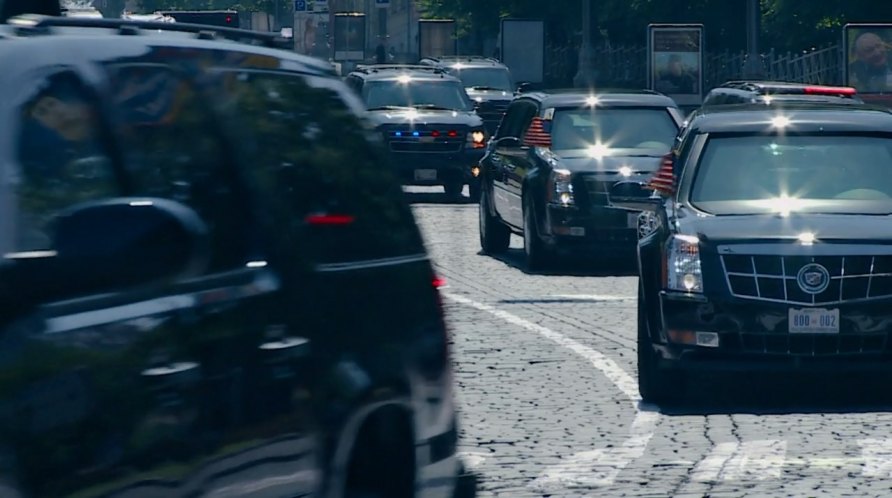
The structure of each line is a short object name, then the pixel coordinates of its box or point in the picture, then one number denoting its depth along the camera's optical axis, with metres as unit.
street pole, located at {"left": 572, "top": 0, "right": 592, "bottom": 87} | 53.44
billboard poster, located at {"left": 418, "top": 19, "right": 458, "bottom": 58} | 75.62
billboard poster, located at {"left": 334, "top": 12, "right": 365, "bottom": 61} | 81.94
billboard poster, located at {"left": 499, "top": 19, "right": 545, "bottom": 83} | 61.22
